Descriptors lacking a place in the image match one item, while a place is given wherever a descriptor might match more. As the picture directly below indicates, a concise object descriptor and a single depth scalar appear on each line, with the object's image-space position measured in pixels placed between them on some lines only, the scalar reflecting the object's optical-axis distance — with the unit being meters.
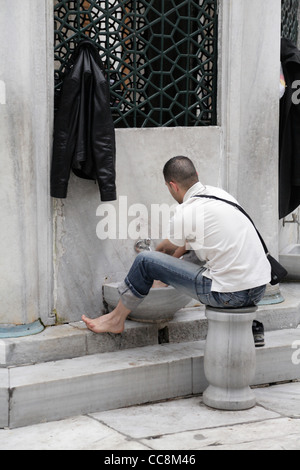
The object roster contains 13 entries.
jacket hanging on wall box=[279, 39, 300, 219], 6.51
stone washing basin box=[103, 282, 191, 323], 5.21
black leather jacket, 5.25
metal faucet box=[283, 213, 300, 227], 7.31
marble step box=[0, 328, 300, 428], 4.58
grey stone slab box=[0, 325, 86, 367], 4.97
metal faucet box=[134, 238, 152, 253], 5.83
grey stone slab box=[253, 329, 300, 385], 5.49
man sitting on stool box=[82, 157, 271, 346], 4.73
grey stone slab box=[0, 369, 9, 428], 4.50
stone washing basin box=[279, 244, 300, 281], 7.08
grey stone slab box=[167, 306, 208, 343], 5.60
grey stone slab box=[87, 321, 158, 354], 5.27
